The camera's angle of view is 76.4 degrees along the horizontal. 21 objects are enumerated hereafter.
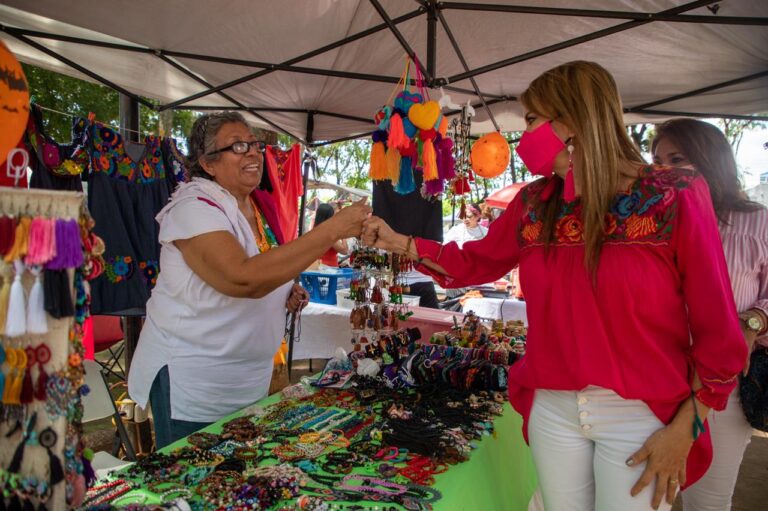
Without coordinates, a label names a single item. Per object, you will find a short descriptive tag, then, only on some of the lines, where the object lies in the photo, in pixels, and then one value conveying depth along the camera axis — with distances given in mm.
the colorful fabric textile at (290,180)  4516
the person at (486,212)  7899
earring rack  803
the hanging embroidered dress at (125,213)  3389
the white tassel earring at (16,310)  762
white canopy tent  2818
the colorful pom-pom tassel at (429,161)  2523
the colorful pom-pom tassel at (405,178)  2607
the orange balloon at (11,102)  1179
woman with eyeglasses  1766
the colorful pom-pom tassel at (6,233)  768
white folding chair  2779
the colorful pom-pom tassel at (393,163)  2562
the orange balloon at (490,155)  3412
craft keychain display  2904
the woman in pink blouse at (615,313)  1281
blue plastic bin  5871
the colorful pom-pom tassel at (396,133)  2438
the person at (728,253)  1976
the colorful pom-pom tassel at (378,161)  2600
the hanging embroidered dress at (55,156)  2930
